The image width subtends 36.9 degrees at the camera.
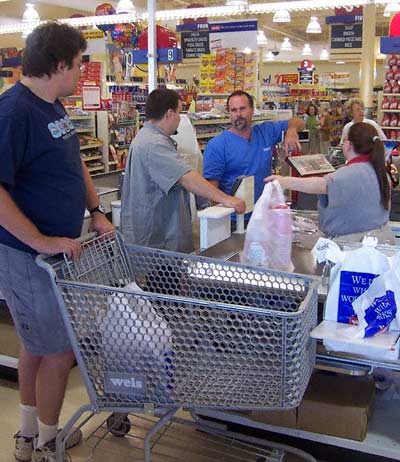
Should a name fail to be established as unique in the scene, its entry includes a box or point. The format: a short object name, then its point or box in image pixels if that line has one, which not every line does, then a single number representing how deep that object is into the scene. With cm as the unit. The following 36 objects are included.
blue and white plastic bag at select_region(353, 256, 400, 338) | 197
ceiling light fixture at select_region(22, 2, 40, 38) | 1044
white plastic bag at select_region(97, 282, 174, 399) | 199
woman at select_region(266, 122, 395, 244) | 302
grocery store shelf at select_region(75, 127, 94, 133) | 868
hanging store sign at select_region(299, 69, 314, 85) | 2397
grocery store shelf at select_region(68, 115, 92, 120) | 864
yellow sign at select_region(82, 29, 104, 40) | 832
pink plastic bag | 247
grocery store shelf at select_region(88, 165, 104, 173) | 882
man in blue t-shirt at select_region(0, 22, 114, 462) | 222
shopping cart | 189
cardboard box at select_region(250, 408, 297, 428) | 260
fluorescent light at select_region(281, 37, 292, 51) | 2117
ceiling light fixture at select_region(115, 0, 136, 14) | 891
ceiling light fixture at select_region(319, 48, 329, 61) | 2625
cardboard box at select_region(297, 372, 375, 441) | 251
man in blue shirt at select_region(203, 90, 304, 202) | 404
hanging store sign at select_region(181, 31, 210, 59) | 1131
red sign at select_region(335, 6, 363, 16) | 1494
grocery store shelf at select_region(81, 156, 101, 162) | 867
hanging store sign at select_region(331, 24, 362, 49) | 1590
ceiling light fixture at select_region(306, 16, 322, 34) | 1511
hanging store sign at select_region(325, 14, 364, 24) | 1452
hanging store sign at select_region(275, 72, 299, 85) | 2430
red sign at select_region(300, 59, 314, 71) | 2473
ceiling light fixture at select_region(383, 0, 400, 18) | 972
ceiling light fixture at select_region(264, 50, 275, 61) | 2542
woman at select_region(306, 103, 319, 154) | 1425
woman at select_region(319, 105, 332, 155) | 1479
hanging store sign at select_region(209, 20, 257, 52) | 877
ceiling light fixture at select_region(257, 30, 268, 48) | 1843
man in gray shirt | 312
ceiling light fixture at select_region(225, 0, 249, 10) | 646
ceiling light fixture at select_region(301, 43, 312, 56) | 2488
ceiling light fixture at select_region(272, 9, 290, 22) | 1160
